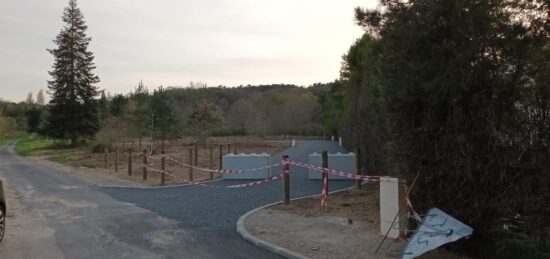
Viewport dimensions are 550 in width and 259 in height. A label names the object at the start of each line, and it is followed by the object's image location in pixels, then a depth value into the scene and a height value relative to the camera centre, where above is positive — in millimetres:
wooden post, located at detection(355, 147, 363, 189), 15197 -952
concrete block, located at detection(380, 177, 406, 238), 8133 -1107
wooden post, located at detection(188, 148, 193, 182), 18542 -1462
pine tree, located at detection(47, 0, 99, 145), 53719 +4347
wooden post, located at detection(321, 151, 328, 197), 13709 -690
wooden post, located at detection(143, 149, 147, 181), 18984 -1220
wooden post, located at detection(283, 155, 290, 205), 12342 -1198
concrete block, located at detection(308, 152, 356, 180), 18708 -1115
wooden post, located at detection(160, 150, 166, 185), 17666 -1376
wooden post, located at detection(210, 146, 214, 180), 19266 -1345
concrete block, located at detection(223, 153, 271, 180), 19547 -1172
